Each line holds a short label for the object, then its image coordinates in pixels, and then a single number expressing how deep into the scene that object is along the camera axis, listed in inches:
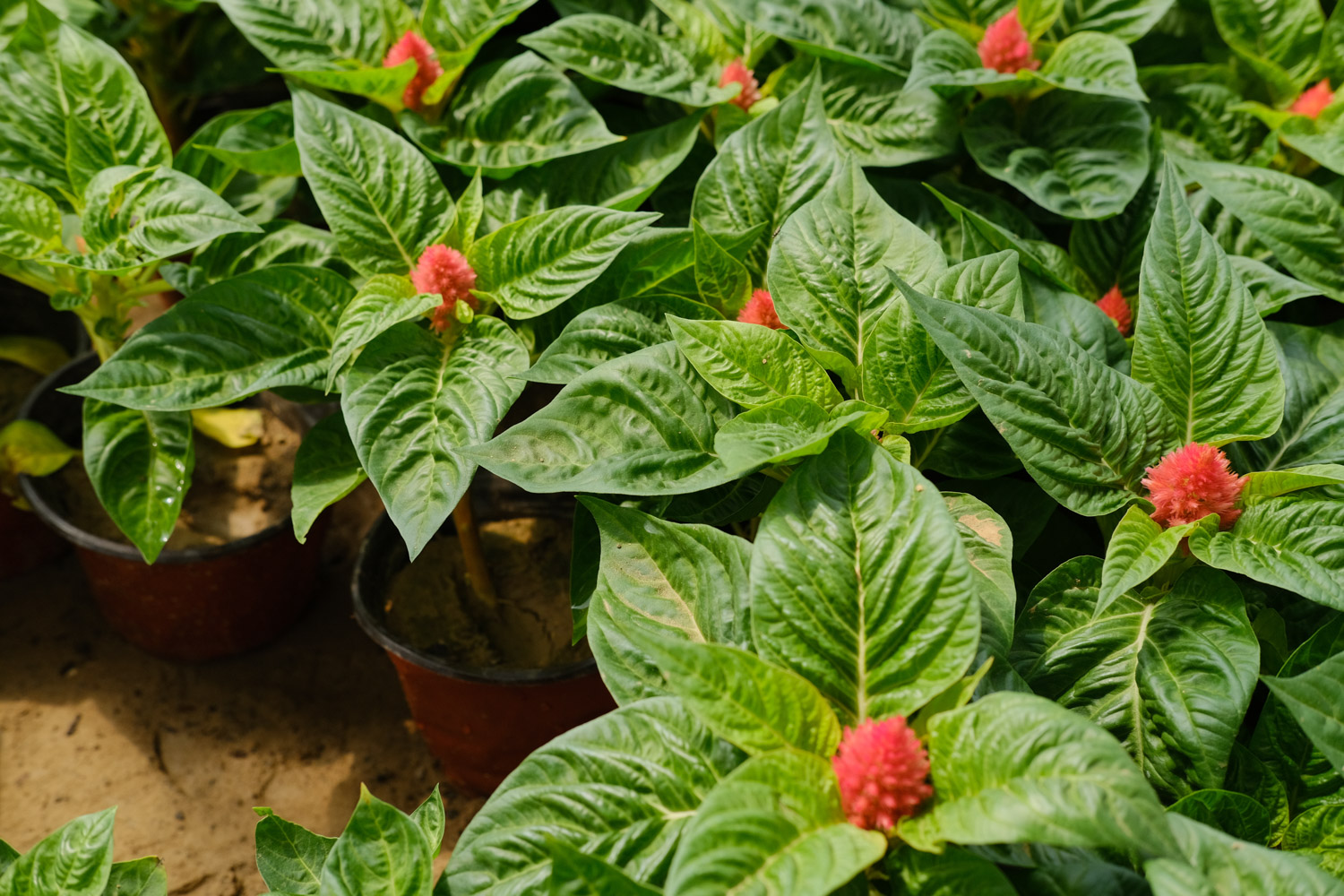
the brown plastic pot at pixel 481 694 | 53.2
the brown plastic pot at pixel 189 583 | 61.8
